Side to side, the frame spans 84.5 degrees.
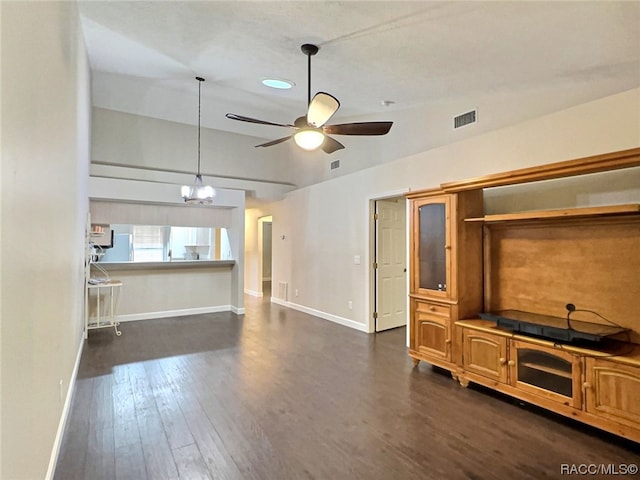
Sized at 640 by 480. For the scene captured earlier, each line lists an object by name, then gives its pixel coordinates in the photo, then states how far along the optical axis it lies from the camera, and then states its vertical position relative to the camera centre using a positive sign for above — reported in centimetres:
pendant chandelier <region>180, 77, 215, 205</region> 546 +90
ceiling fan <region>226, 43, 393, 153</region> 307 +118
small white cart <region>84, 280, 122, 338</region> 559 -94
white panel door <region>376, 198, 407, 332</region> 555 -22
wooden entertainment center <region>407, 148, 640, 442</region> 255 -38
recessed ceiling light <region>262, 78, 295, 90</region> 428 +210
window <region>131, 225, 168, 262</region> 636 +14
